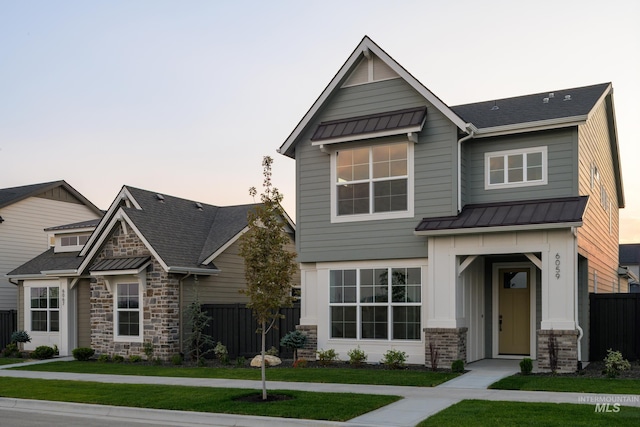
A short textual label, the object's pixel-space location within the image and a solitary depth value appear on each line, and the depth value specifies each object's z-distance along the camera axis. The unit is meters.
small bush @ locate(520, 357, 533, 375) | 14.80
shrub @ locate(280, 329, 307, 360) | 18.54
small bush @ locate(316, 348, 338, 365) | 17.88
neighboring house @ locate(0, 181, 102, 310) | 28.44
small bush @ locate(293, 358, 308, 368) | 17.83
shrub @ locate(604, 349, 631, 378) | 14.13
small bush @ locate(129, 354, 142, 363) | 20.67
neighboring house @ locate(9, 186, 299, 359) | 20.88
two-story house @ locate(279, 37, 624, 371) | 16.14
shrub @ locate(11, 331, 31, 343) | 24.17
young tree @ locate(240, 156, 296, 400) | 12.80
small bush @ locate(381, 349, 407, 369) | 16.75
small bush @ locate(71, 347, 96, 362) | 21.61
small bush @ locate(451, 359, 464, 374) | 15.52
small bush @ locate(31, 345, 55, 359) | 22.88
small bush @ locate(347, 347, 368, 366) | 17.47
